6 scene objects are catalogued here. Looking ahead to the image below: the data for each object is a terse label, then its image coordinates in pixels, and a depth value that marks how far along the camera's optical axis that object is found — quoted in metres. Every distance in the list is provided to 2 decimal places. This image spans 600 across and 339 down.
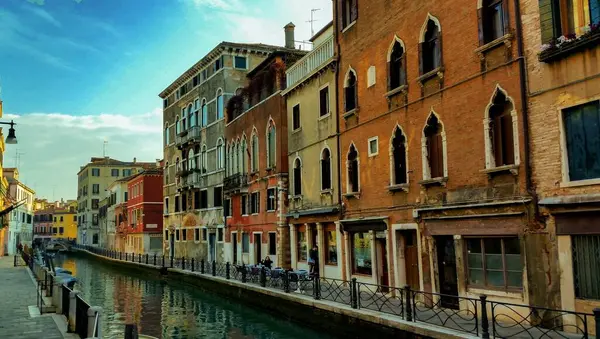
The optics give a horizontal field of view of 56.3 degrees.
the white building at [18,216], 69.75
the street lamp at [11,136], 18.57
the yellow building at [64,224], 128.62
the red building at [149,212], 53.09
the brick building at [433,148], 13.29
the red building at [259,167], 27.09
